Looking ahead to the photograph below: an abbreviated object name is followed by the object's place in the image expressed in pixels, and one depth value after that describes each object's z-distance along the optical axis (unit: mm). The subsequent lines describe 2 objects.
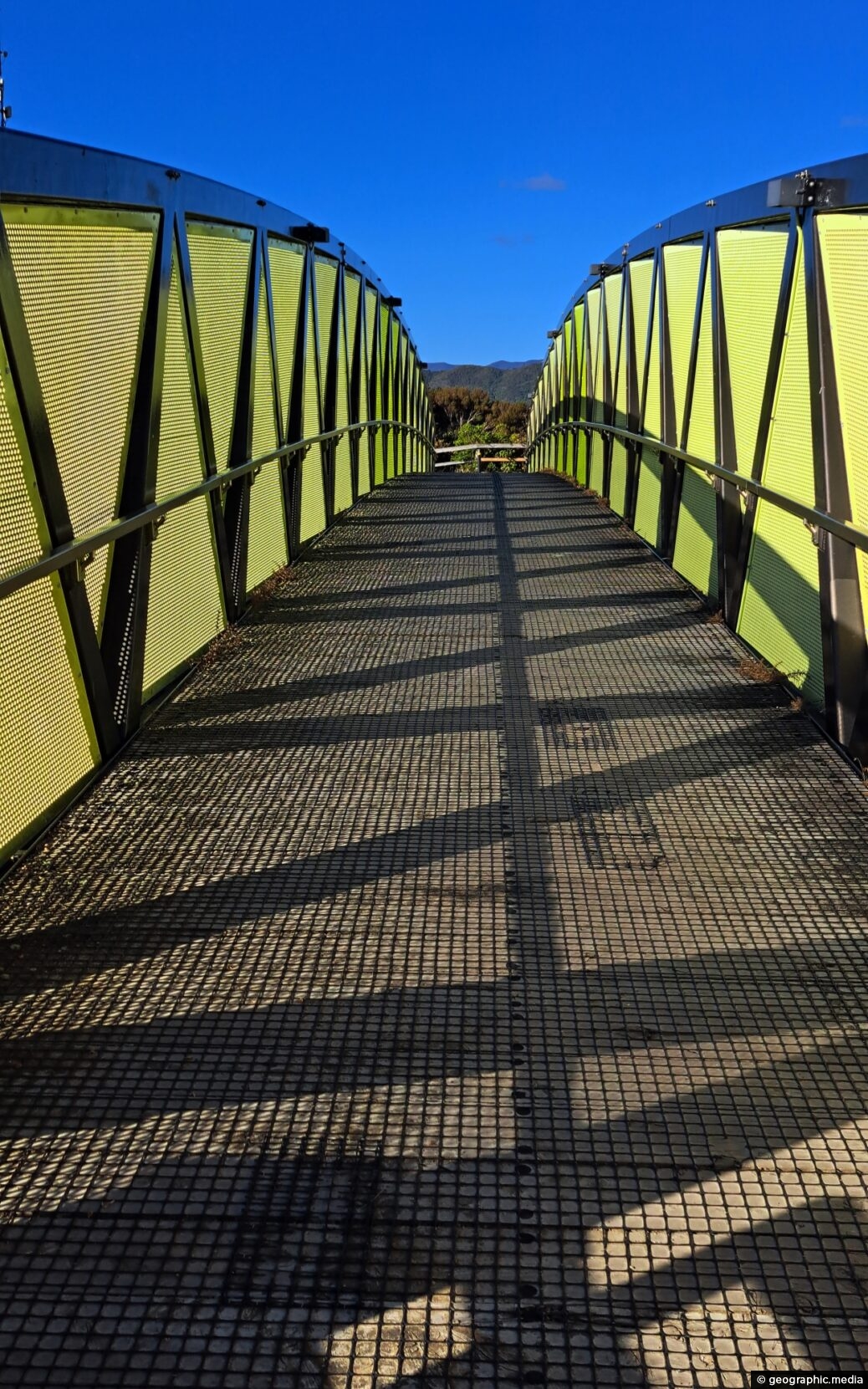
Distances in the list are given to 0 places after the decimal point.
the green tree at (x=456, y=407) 69438
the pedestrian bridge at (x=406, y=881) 1940
